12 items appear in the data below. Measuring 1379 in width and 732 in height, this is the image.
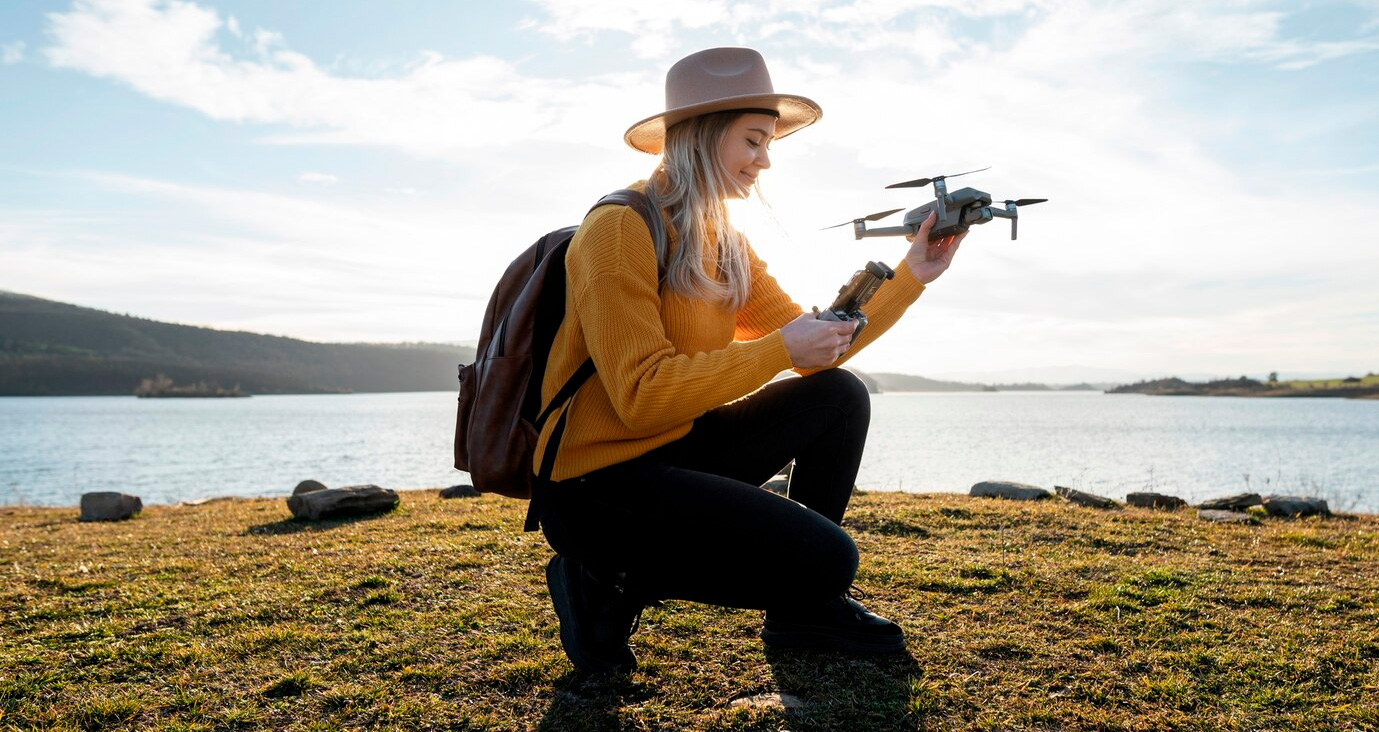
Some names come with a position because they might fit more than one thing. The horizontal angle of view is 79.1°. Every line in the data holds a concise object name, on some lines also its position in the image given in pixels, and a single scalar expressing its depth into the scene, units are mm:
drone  2859
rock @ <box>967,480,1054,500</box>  8062
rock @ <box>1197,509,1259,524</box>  6832
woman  2543
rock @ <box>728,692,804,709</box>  2662
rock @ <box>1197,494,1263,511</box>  7695
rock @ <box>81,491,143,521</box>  8969
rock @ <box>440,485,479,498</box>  9242
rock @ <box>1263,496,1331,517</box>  7375
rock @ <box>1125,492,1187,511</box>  7926
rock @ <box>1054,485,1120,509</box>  7523
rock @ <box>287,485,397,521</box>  7352
